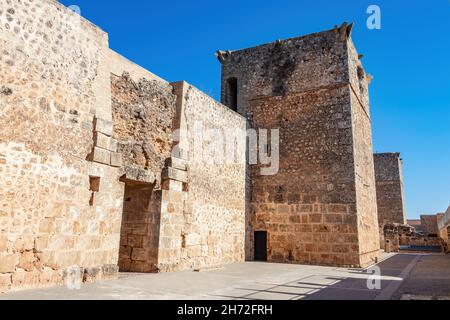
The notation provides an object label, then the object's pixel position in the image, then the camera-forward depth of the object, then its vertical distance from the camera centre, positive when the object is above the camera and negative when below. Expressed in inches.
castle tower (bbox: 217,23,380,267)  416.8 +89.6
